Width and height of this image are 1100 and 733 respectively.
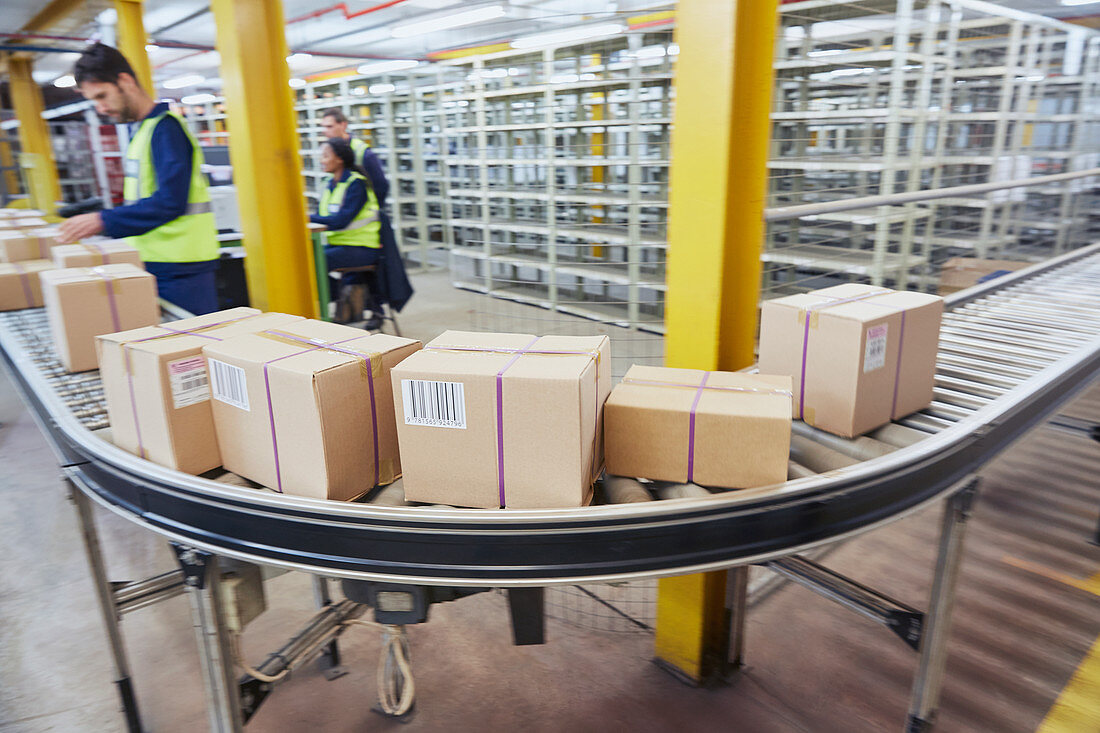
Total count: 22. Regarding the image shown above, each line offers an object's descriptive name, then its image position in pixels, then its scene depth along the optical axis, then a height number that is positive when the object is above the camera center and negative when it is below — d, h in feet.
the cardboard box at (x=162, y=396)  5.05 -1.56
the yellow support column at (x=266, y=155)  10.42 +0.36
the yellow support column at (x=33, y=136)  30.17 +2.01
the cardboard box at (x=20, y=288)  10.92 -1.60
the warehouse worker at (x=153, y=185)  9.48 -0.07
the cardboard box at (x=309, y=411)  4.61 -1.56
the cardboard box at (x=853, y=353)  5.82 -1.57
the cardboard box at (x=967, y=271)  16.67 -2.52
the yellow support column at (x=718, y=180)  6.02 -0.09
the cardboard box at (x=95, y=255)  9.92 -1.03
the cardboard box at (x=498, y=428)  4.41 -1.59
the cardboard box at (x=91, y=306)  7.79 -1.40
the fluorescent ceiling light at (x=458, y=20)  31.14 +6.93
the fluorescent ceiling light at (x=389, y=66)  31.01 +4.93
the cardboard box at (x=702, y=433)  4.68 -1.75
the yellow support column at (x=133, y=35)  18.48 +3.75
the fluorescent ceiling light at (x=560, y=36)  18.13 +3.88
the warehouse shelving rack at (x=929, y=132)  16.62 +0.99
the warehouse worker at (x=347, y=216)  18.10 -0.99
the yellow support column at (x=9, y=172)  36.41 +0.58
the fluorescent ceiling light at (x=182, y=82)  44.34 +6.37
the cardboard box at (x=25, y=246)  12.14 -1.07
